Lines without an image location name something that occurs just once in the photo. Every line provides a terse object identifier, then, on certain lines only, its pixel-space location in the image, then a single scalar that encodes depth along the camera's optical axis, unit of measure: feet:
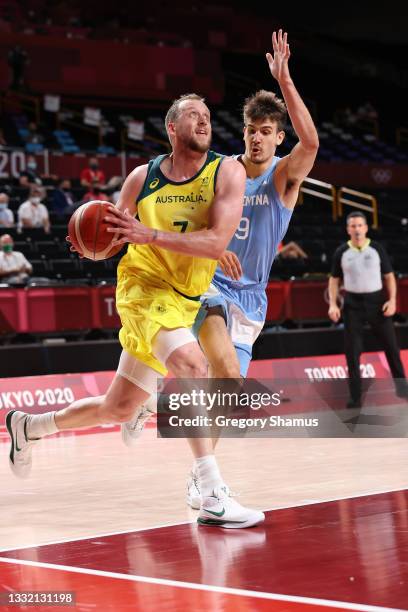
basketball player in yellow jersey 18.19
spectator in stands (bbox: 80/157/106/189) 68.18
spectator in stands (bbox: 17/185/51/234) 58.13
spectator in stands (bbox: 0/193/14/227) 57.66
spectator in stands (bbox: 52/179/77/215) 63.41
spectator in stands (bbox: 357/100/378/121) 110.63
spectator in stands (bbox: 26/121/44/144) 77.71
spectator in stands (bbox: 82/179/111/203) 62.39
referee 39.26
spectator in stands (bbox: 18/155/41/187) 64.49
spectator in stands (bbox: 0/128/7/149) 72.72
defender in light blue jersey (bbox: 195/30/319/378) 22.15
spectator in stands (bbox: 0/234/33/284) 50.03
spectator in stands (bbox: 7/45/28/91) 84.38
